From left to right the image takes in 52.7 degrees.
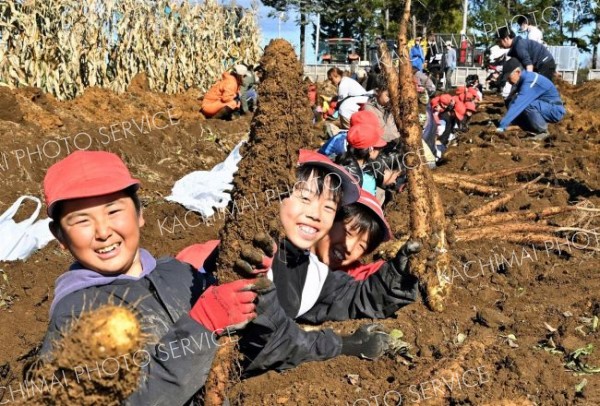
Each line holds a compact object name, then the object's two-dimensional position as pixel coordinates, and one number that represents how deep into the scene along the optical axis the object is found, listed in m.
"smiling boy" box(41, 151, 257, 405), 1.67
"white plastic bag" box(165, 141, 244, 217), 6.44
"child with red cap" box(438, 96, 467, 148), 9.93
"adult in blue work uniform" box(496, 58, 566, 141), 10.30
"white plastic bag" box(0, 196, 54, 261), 4.89
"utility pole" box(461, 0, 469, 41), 23.05
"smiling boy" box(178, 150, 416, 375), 2.01
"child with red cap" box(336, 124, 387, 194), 4.84
